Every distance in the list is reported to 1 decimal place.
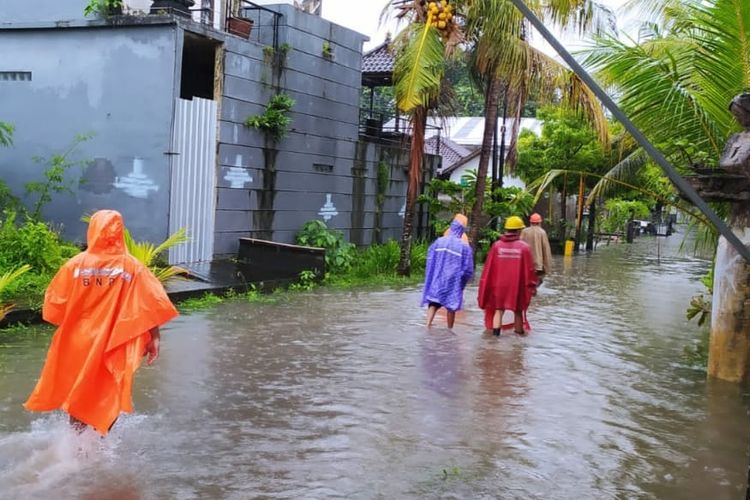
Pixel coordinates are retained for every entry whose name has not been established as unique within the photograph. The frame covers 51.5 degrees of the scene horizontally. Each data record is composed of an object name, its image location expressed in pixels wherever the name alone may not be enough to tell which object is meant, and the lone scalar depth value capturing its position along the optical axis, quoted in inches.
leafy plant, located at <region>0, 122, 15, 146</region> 461.1
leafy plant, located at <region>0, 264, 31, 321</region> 303.3
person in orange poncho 190.4
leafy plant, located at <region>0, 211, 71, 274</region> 396.5
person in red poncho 386.0
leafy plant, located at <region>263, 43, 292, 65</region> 558.3
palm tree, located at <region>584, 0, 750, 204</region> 292.5
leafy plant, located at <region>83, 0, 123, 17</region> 486.3
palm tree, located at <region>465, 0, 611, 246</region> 531.8
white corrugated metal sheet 485.4
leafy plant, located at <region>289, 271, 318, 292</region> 522.3
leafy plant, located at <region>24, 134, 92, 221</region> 469.7
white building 1174.8
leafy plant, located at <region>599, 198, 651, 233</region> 1401.3
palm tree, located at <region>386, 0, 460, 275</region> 504.7
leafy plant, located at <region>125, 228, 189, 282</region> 419.5
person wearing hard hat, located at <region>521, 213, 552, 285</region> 460.4
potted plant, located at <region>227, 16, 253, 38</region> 546.0
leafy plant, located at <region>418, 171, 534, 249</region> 706.8
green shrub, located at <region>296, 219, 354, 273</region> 589.9
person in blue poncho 393.1
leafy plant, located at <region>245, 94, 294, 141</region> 549.3
